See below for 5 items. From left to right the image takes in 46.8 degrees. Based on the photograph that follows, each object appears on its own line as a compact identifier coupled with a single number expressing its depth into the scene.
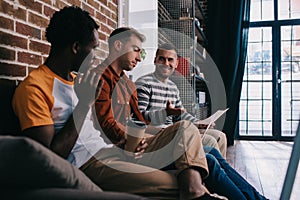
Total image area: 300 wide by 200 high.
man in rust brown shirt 1.32
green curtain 5.70
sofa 0.76
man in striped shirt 2.54
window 6.09
